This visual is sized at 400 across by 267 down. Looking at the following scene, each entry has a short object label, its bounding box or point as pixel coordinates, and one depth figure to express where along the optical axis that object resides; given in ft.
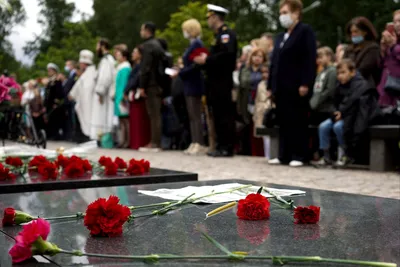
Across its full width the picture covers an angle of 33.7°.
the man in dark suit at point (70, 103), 55.72
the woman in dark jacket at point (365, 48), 29.58
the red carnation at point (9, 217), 7.43
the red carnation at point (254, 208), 7.94
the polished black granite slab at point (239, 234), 6.13
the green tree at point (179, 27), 109.91
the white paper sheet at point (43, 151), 19.39
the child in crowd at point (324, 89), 29.81
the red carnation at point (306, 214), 7.61
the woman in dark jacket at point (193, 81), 36.76
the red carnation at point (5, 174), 13.24
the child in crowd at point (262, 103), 35.09
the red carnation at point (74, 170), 13.83
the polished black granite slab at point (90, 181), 12.51
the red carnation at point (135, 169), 14.52
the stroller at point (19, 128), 34.53
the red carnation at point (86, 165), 14.51
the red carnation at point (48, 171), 13.35
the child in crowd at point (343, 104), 28.02
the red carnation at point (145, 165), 14.93
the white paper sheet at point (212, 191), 9.54
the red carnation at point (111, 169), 14.51
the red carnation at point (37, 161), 14.63
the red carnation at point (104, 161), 14.92
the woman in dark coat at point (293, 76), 28.53
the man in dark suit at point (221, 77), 34.45
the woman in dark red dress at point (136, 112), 44.36
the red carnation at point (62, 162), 15.47
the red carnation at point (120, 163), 15.38
